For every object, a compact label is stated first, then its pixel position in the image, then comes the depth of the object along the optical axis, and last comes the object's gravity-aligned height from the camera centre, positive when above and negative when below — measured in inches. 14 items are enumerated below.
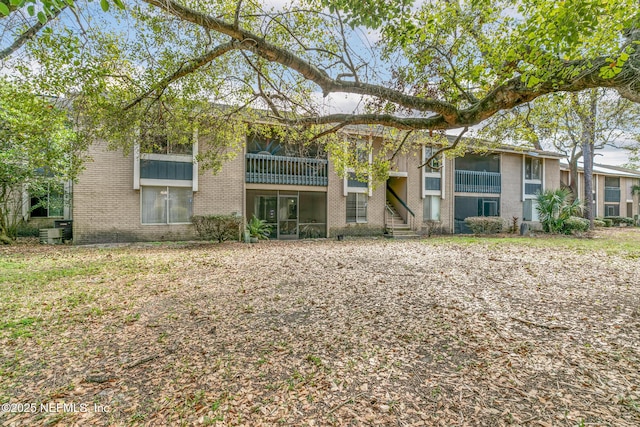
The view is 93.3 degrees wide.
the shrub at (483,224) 725.3 -21.4
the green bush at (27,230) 538.8 -33.1
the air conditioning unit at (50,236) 484.3 -38.9
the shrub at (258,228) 571.8 -29.2
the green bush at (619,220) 1173.9 -14.7
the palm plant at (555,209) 703.7 +15.9
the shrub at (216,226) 515.5 -22.3
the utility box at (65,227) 509.1 -25.7
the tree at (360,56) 180.5 +124.1
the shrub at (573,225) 703.1 -21.4
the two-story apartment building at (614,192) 1216.2 +101.3
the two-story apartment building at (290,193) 500.7 +43.9
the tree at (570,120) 398.3 +163.9
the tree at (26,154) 310.5 +80.2
